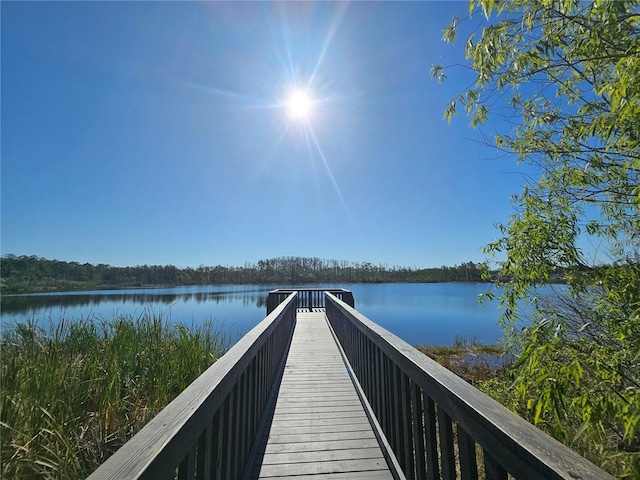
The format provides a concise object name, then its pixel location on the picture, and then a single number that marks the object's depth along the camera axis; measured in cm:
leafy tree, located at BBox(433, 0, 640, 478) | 166
